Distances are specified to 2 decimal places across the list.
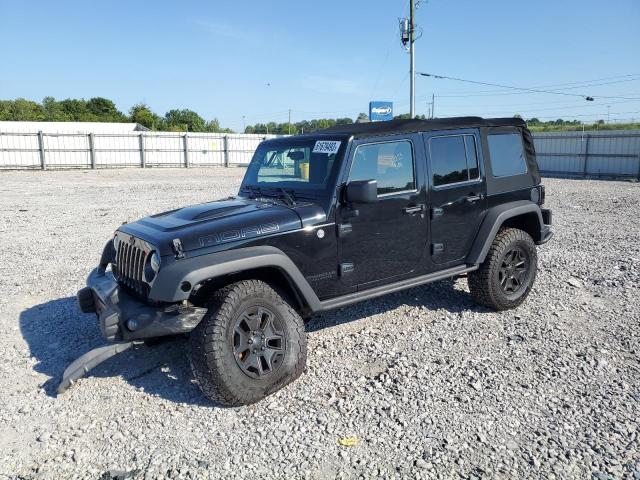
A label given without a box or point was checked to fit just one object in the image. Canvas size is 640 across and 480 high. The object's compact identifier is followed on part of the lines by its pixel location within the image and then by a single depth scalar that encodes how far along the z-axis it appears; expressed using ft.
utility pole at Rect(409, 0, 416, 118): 89.56
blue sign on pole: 90.53
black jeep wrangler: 11.30
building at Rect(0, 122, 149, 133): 136.50
